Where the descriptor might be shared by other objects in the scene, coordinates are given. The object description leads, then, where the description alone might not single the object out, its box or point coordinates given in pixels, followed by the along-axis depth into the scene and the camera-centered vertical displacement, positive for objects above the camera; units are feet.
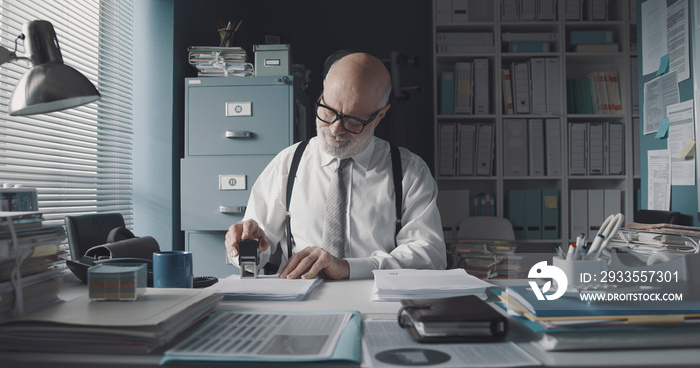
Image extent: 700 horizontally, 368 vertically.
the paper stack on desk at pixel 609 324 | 2.17 -0.66
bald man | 5.26 +0.00
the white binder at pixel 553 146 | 10.83 +0.90
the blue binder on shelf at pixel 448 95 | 10.93 +2.09
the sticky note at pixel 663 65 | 6.40 +1.62
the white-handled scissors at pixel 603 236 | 2.78 -0.30
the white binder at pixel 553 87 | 10.77 +2.23
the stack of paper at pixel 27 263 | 2.39 -0.41
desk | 2.01 -0.75
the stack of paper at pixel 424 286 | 3.21 -0.69
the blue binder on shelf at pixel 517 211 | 10.80 -0.57
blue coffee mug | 3.39 -0.59
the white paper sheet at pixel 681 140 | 5.85 +0.57
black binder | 2.30 -0.68
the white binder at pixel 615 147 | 10.77 +0.87
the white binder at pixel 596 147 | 10.80 +0.87
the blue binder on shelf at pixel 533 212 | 10.78 -0.59
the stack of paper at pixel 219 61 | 8.39 +2.23
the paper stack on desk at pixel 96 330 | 2.14 -0.65
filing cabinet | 8.11 +0.78
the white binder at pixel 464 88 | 10.89 +2.25
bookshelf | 10.75 +1.79
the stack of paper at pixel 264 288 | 3.24 -0.74
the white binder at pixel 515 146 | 10.93 +0.92
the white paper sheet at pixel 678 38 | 5.95 +1.89
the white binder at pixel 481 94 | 10.92 +2.11
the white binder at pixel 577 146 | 10.84 +0.90
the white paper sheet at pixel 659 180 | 6.37 +0.07
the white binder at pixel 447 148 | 10.93 +0.88
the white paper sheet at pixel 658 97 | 6.26 +1.20
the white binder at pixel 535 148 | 10.88 +0.86
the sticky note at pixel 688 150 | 5.79 +0.44
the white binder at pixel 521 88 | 10.85 +2.23
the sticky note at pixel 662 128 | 6.40 +0.77
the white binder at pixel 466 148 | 10.93 +0.87
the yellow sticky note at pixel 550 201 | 10.78 -0.35
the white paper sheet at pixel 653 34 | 6.54 +2.14
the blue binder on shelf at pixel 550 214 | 10.77 -0.64
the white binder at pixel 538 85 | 10.78 +2.28
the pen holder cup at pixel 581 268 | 2.77 -0.48
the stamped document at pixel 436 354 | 1.99 -0.74
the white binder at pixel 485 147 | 10.91 +0.89
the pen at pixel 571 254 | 2.84 -0.41
